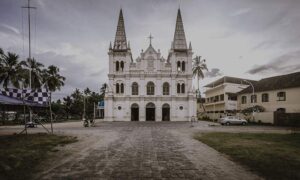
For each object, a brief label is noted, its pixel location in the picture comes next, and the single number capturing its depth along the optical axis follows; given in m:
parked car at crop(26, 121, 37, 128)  23.81
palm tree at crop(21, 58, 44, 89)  42.14
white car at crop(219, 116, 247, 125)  31.03
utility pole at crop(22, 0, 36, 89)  22.61
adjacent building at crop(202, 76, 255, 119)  48.66
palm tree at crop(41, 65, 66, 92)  46.44
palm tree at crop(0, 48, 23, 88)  36.69
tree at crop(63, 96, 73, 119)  61.72
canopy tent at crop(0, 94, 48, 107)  13.21
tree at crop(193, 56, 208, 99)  55.19
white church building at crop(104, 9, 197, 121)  41.91
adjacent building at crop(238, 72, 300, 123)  33.22
